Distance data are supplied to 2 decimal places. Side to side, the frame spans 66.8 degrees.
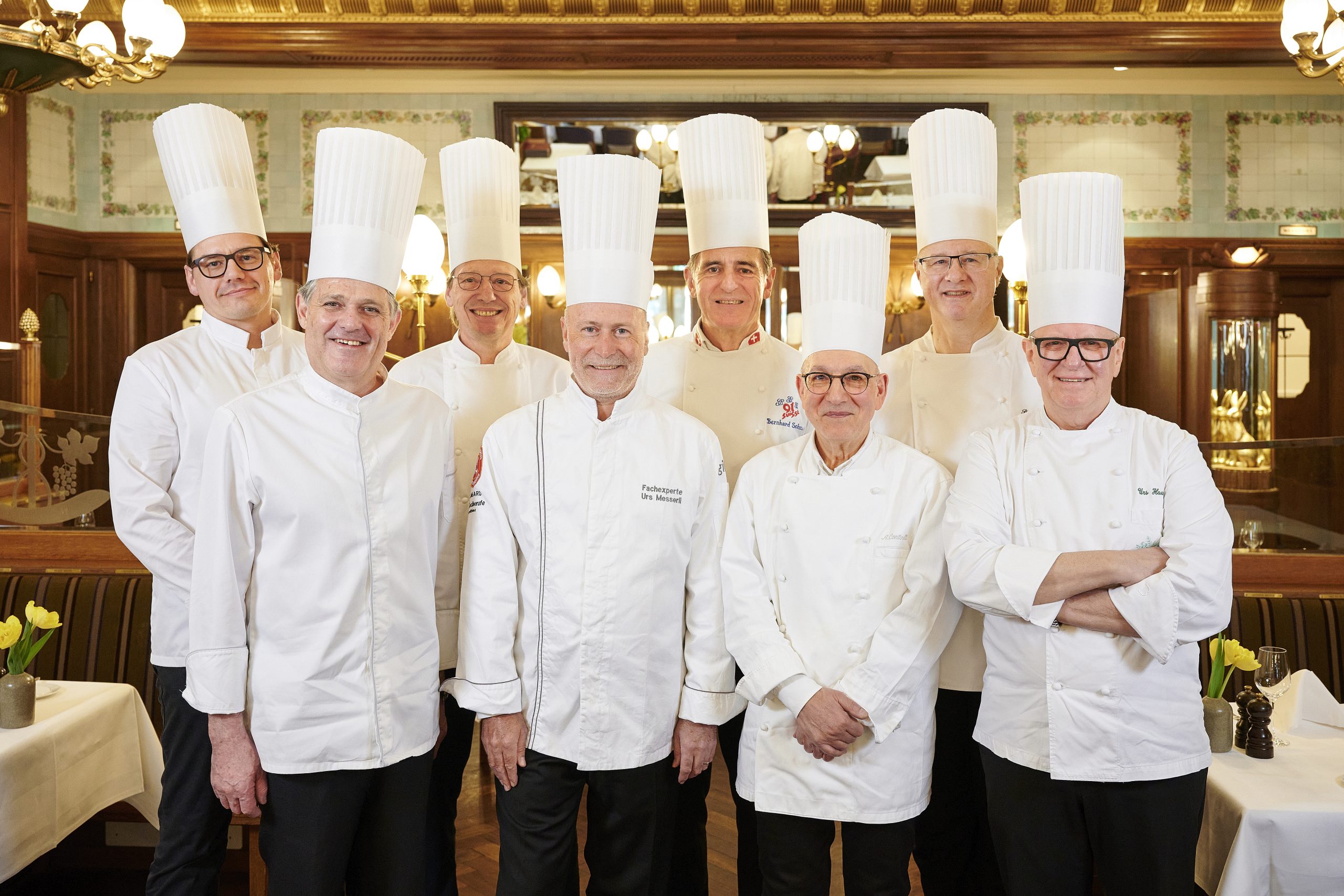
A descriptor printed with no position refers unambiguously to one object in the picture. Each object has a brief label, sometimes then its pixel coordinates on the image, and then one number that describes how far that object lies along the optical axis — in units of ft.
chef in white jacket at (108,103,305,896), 6.63
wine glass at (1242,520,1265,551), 11.39
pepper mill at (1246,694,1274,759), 7.39
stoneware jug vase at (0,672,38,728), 7.94
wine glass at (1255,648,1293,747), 8.05
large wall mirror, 23.85
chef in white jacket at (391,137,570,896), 7.70
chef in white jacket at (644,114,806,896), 8.11
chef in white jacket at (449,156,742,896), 6.36
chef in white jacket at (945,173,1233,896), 5.79
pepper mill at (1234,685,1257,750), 7.55
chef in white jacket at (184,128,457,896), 5.82
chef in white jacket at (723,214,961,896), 6.31
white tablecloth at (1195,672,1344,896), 6.44
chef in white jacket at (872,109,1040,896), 7.30
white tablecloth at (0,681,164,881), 7.58
